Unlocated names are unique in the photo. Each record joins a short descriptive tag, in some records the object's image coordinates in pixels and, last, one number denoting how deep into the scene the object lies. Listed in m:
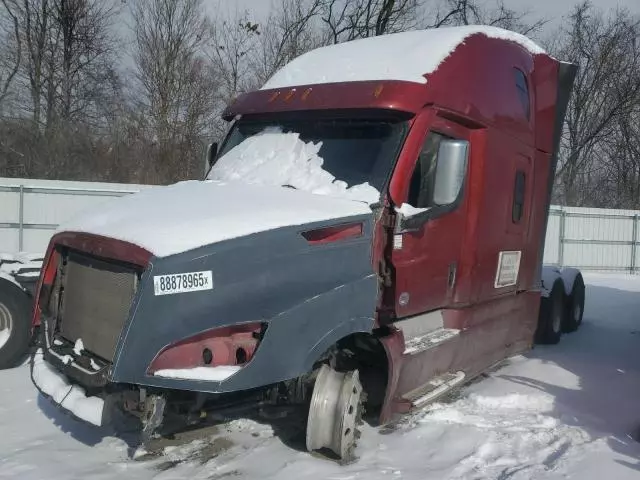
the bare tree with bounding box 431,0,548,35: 23.78
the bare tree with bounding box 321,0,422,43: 24.38
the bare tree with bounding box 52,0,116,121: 28.23
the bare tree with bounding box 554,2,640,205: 35.94
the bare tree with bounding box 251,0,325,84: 26.86
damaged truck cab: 4.50
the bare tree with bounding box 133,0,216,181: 27.10
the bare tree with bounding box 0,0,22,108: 27.66
